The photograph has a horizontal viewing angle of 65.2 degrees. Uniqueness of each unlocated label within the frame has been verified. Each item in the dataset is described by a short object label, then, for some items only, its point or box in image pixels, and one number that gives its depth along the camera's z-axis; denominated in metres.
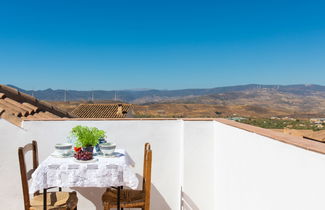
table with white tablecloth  2.52
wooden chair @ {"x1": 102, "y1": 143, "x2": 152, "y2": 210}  2.82
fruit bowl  2.67
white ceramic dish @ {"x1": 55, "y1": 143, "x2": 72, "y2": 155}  2.89
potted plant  2.69
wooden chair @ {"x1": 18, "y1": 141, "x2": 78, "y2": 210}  2.54
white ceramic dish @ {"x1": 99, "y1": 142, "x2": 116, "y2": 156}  2.86
